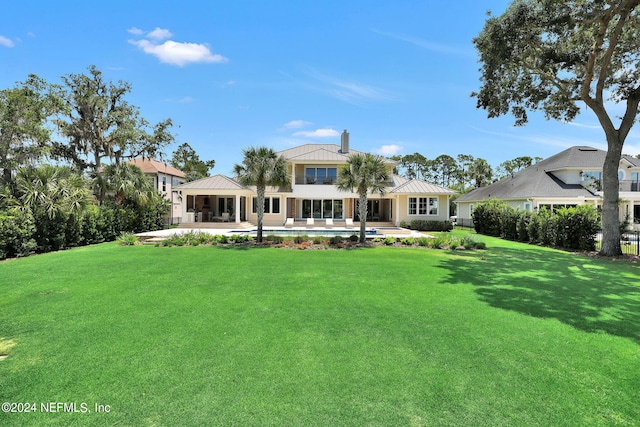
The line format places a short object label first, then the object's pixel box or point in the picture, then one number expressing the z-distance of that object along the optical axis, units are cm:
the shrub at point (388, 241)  1684
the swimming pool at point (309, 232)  2197
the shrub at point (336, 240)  1610
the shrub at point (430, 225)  2644
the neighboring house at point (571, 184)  2620
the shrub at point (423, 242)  1635
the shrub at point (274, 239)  1673
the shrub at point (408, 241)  1666
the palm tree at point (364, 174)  1619
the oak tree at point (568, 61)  1330
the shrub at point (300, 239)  1652
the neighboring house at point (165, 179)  2845
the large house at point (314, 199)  2734
